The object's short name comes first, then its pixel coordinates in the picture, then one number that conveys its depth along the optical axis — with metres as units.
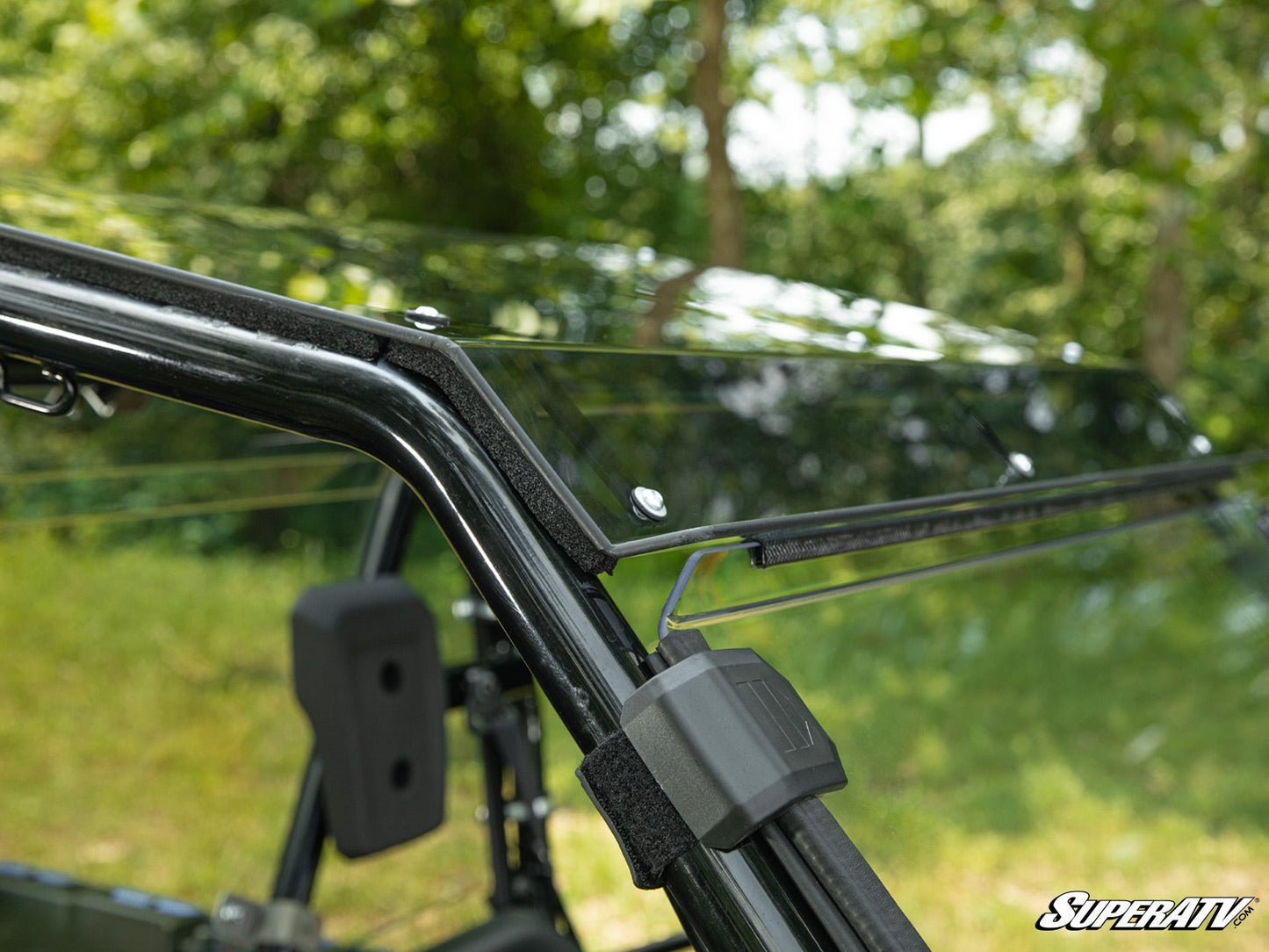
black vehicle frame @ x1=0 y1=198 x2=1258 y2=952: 0.65
